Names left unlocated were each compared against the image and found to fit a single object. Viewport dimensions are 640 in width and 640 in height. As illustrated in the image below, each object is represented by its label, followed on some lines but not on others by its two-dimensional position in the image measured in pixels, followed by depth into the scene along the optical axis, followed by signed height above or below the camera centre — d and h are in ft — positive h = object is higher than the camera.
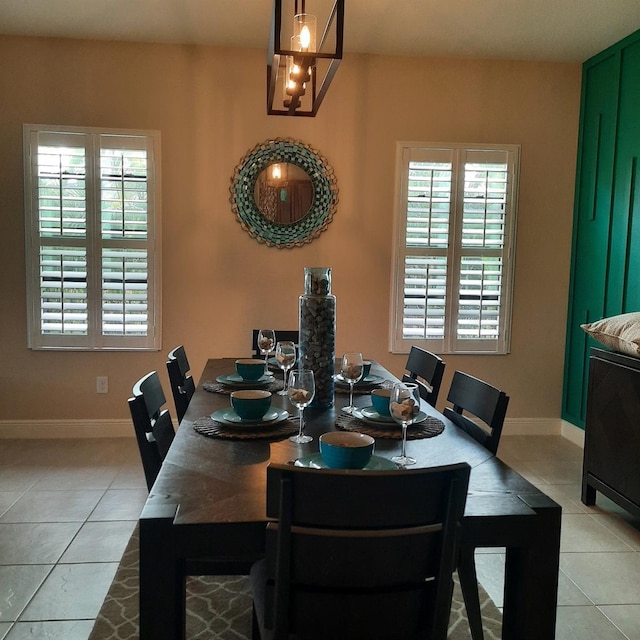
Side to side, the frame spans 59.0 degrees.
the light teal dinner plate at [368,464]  4.23 -1.54
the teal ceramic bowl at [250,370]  7.49 -1.49
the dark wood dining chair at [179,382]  7.42 -1.74
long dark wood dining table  3.55 -1.74
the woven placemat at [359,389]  7.18 -1.67
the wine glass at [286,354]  6.81 -1.16
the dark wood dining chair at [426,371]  7.52 -1.54
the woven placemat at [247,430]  5.21 -1.64
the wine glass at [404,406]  4.58 -1.17
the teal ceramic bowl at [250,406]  5.53 -1.46
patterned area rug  6.08 -4.04
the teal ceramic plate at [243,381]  7.33 -1.63
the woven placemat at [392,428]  5.31 -1.63
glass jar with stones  6.22 -0.74
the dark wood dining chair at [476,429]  5.47 -1.68
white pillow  8.32 -1.02
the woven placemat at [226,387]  7.11 -1.68
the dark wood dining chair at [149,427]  5.25 -1.69
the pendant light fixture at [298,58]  5.84 +2.26
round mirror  12.38 +1.42
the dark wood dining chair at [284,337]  10.41 -1.46
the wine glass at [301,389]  5.10 -1.18
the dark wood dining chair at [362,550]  3.07 -1.62
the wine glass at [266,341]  7.95 -1.18
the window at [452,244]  12.70 +0.40
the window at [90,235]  12.02 +0.37
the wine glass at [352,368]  6.07 -1.16
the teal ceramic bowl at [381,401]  5.75 -1.43
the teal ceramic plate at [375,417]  5.63 -1.59
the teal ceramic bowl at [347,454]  4.08 -1.41
